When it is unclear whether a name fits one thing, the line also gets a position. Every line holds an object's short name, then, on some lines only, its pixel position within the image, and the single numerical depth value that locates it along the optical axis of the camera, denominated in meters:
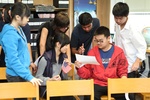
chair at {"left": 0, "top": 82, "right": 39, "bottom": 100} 2.07
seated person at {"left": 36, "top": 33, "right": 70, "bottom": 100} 2.48
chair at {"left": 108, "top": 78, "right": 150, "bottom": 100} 2.25
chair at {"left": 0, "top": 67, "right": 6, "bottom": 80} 2.61
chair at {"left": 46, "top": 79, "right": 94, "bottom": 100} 2.16
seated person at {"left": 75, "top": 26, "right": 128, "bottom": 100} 2.56
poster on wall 4.53
